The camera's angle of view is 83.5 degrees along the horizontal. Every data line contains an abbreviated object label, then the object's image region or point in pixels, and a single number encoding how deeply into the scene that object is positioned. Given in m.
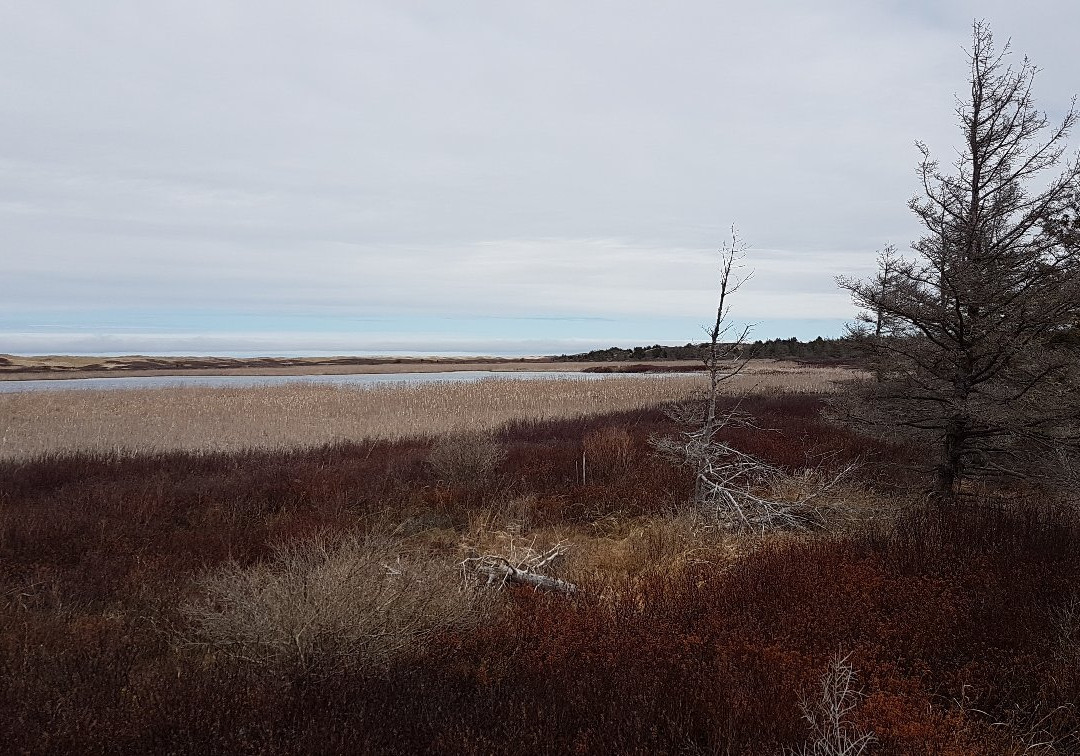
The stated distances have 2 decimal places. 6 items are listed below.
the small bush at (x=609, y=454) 10.06
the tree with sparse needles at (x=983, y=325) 6.72
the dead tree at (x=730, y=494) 7.20
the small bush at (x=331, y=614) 3.54
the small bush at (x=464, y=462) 9.67
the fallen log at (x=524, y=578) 5.24
